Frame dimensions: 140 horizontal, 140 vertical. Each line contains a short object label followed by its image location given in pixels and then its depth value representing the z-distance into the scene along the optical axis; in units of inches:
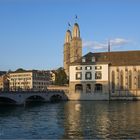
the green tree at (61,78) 3549.6
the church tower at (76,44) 3890.8
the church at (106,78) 2747.5
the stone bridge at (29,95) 2102.0
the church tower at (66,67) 3959.5
